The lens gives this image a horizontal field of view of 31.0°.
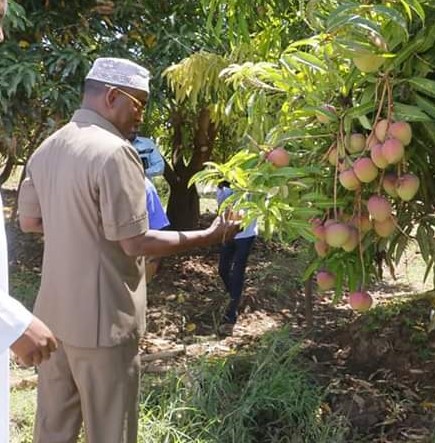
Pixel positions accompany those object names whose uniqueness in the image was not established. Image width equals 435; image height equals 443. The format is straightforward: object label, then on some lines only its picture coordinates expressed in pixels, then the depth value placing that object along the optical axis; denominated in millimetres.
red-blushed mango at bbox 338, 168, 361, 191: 2131
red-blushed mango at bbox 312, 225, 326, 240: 2260
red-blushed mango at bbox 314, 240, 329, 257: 2317
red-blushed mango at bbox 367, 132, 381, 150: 2070
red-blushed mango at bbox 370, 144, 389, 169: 2031
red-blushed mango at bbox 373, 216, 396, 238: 2230
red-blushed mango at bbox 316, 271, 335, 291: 2436
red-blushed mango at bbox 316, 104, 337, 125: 2199
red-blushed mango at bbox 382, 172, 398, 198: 2156
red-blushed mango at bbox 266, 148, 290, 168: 2330
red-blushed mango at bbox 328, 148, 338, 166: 2203
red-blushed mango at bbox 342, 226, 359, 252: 2240
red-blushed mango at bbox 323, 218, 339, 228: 2245
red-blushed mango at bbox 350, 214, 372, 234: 2250
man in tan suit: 2877
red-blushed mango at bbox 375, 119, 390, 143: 2029
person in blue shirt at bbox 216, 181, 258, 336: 6062
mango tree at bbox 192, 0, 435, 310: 2004
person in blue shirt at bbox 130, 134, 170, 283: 4156
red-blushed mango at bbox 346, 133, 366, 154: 2146
